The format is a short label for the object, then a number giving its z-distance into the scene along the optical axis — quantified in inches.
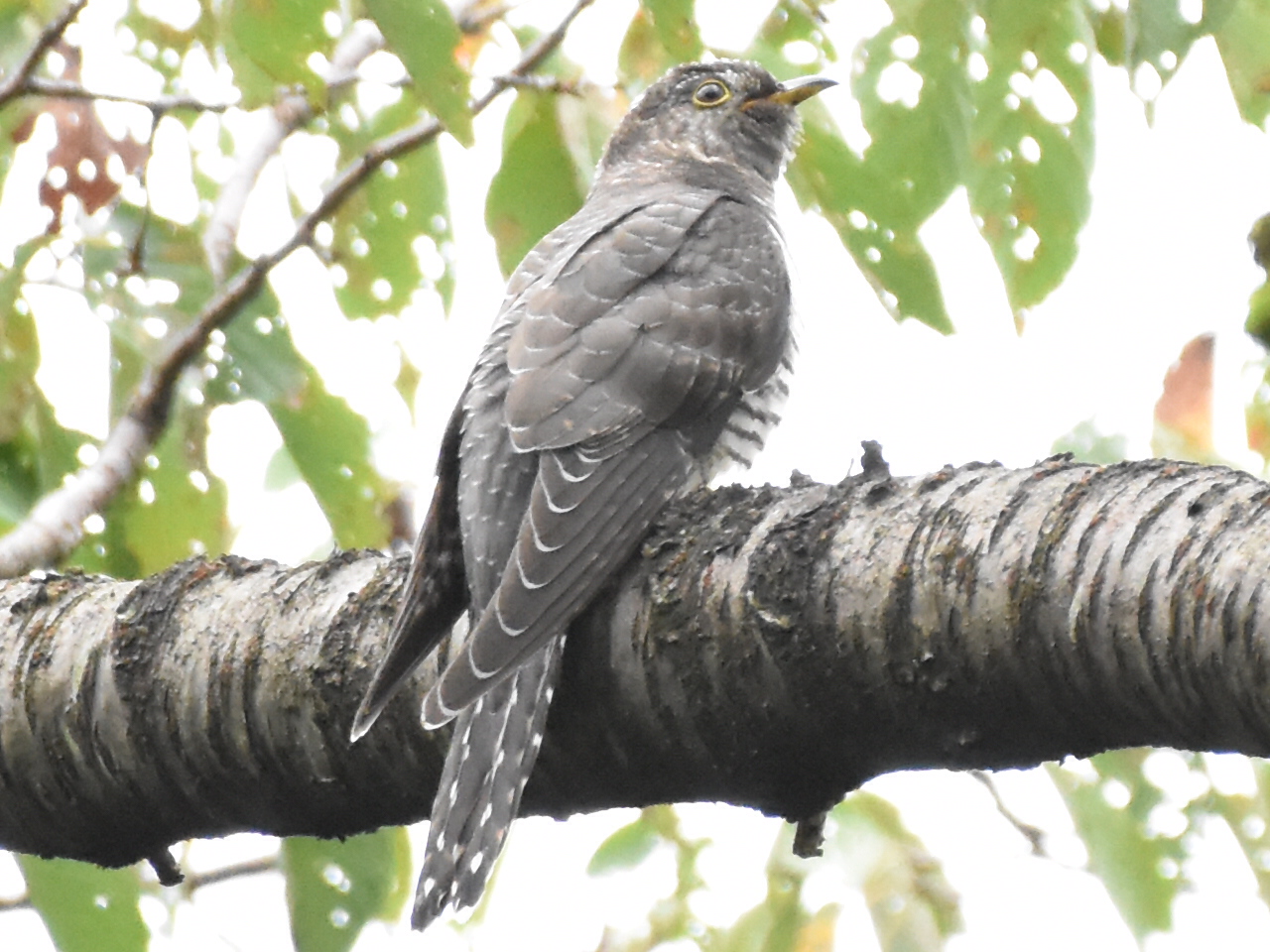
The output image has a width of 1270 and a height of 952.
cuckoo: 174.4
